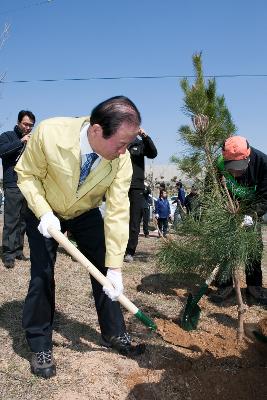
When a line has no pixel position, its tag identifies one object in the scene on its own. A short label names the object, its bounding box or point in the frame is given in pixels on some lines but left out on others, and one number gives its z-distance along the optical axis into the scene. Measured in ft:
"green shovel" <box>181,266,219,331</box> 10.64
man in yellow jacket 7.21
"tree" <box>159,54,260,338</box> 9.34
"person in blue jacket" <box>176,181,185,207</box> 35.58
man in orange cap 9.49
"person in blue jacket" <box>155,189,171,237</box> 33.83
